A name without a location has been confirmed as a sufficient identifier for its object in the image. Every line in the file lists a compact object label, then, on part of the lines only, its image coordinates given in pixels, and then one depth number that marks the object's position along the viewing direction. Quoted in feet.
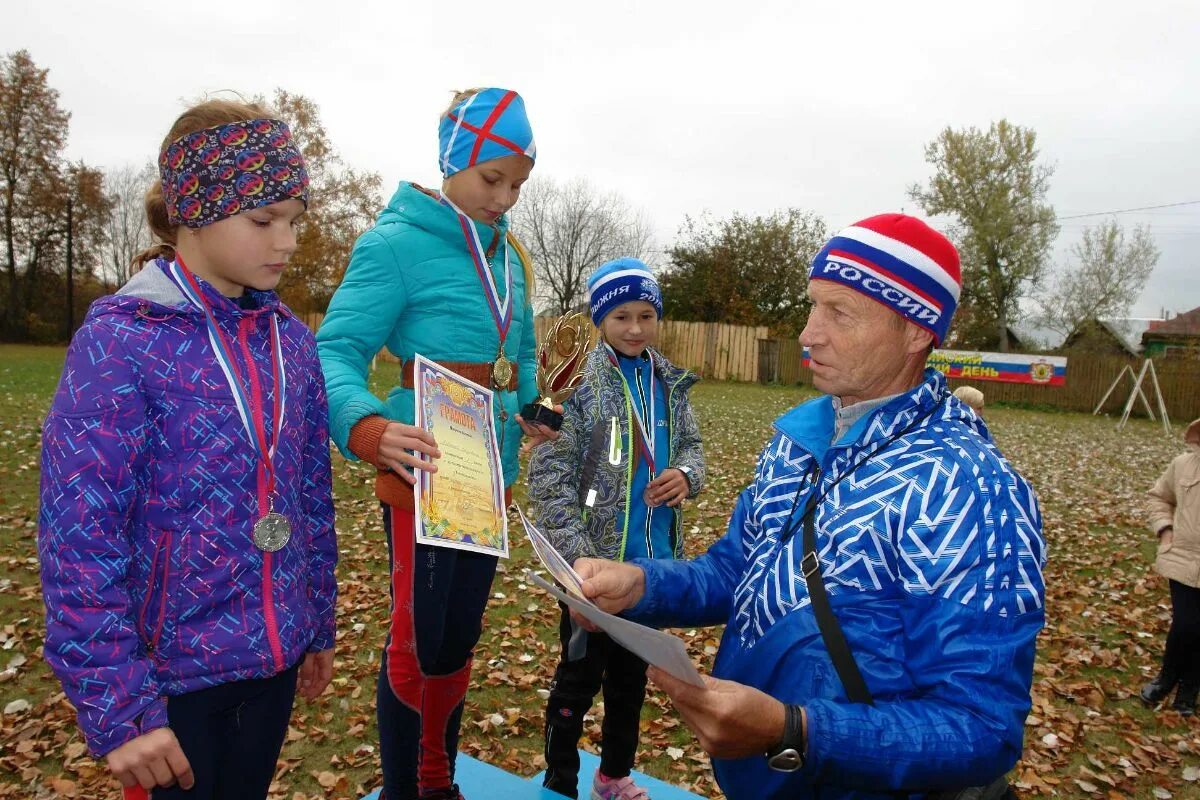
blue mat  10.69
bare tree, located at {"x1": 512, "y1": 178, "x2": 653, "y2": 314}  154.61
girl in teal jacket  8.55
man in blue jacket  5.04
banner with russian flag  95.30
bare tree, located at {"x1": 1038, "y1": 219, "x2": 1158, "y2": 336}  142.41
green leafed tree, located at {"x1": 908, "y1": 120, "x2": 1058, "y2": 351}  135.03
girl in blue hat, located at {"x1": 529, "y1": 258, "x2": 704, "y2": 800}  10.83
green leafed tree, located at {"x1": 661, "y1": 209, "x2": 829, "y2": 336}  122.62
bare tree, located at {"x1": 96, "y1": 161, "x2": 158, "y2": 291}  167.43
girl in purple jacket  5.71
